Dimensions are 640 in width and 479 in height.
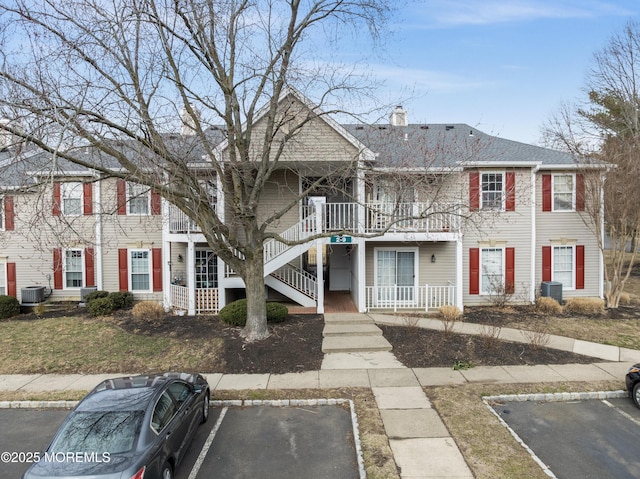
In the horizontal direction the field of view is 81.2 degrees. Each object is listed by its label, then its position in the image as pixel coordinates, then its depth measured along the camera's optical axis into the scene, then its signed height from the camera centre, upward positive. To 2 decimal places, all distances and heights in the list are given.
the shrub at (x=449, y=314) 12.79 -2.84
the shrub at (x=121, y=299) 15.02 -2.59
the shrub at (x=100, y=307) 14.02 -2.67
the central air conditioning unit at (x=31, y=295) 15.84 -2.47
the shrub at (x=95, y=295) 15.21 -2.44
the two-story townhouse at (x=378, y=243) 13.84 -0.42
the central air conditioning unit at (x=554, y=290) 15.55 -2.47
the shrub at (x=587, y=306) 14.04 -2.84
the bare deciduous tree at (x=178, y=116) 7.73 +2.60
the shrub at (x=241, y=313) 11.93 -2.55
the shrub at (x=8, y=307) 14.58 -2.76
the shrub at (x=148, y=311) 13.28 -2.72
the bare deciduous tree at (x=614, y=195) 14.30 +1.38
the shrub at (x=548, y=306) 14.21 -2.89
